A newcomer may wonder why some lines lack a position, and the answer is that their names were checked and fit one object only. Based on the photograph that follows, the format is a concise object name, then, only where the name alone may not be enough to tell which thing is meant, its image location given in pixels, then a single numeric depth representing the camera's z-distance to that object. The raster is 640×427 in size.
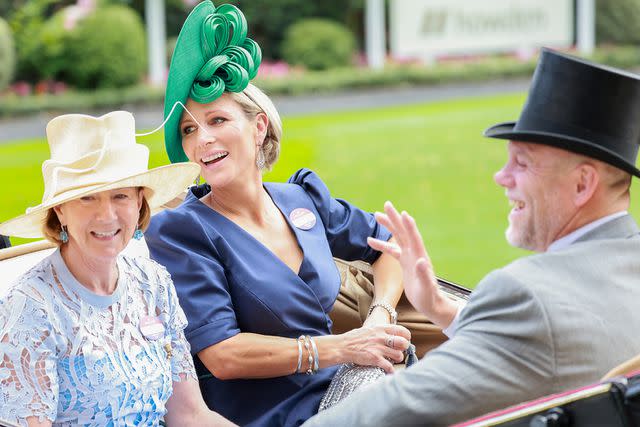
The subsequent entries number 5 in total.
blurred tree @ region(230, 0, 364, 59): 28.39
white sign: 24.62
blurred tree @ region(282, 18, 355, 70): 24.44
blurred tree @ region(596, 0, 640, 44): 29.81
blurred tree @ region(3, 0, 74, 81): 21.36
